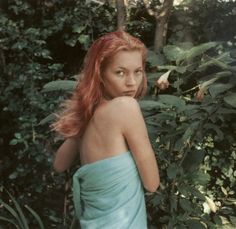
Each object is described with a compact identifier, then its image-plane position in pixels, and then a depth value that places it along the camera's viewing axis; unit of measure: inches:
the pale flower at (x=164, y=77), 92.0
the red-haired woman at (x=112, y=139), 72.1
